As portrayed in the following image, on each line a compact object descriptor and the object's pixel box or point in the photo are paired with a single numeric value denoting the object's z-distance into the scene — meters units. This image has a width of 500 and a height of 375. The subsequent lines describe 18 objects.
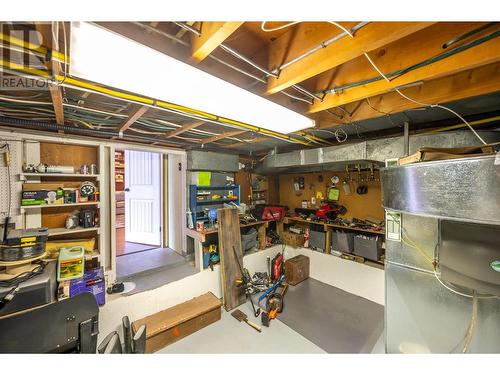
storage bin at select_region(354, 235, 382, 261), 2.70
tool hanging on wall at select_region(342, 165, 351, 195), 3.22
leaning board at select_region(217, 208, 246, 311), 2.66
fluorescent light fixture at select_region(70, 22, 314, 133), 0.71
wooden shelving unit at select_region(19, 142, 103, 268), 1.99
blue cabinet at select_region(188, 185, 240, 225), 2.95
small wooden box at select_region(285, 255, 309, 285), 3.25
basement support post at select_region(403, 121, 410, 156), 1.85
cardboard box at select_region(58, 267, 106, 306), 1.74
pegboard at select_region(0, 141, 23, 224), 1.79
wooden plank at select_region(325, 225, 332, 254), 3.27
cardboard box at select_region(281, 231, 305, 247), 3.57
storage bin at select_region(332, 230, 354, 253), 2.98
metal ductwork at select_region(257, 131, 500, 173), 1.64
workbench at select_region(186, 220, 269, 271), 2.69
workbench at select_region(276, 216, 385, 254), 2.79
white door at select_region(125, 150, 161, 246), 3.56
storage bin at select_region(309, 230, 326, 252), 3.34
